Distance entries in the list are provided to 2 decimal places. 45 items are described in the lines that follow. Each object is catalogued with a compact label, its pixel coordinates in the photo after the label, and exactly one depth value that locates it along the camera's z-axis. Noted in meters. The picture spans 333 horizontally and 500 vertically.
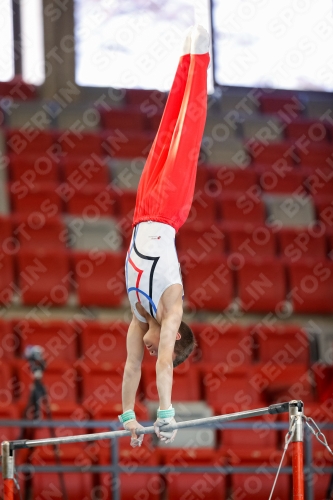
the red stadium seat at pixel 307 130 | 20.34
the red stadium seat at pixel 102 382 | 14.02
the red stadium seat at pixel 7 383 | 13.51
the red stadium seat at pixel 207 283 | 16.16
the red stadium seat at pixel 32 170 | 17.62
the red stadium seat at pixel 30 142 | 18.25
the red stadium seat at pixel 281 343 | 15.70
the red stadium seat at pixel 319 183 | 18.80
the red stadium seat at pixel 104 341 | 14.92
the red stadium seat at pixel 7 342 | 14.59
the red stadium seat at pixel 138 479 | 12.75
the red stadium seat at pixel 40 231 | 16.33
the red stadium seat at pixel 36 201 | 16.92
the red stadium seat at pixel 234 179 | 18.31
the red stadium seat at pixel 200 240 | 16.75
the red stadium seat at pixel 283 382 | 14.73
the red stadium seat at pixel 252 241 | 17.11
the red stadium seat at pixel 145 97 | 20.53
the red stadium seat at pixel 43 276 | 15.67
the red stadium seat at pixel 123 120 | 20.00
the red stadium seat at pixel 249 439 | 13.76
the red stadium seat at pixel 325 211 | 18.06
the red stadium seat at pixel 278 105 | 21.16
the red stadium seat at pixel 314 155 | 19.57
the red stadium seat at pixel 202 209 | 17.55
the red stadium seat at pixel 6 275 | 15.55
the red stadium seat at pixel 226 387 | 14.38
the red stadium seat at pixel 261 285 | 16.42
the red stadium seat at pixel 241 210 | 17.81
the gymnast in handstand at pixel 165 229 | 9.29
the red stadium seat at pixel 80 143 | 18.62
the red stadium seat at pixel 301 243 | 17.31
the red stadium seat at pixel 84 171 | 17.75
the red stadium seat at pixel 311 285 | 16.64
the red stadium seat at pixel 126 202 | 17.31
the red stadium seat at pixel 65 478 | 12.48
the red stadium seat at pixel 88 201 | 17.19
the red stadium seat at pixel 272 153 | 19.27
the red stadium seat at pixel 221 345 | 15.36
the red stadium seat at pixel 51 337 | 14.80
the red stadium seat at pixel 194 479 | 12.78
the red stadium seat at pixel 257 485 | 13.02
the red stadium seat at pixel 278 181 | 18.55
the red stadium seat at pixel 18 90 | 19.97
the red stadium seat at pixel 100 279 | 15.84
